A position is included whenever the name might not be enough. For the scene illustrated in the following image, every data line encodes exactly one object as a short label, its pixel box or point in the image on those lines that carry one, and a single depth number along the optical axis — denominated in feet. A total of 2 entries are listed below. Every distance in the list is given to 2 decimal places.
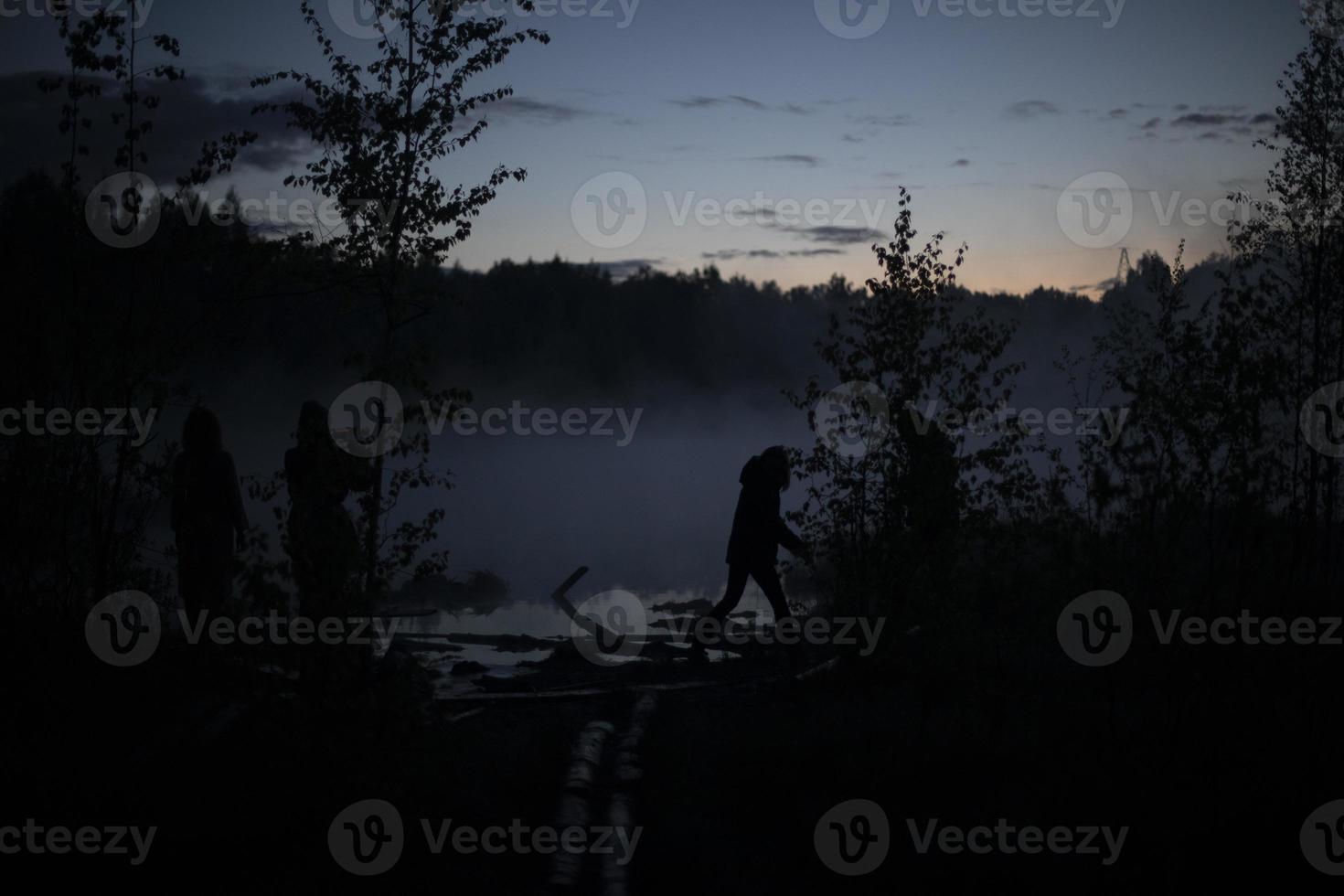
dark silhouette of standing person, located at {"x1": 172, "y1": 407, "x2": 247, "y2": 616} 30.22
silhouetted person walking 37.09
